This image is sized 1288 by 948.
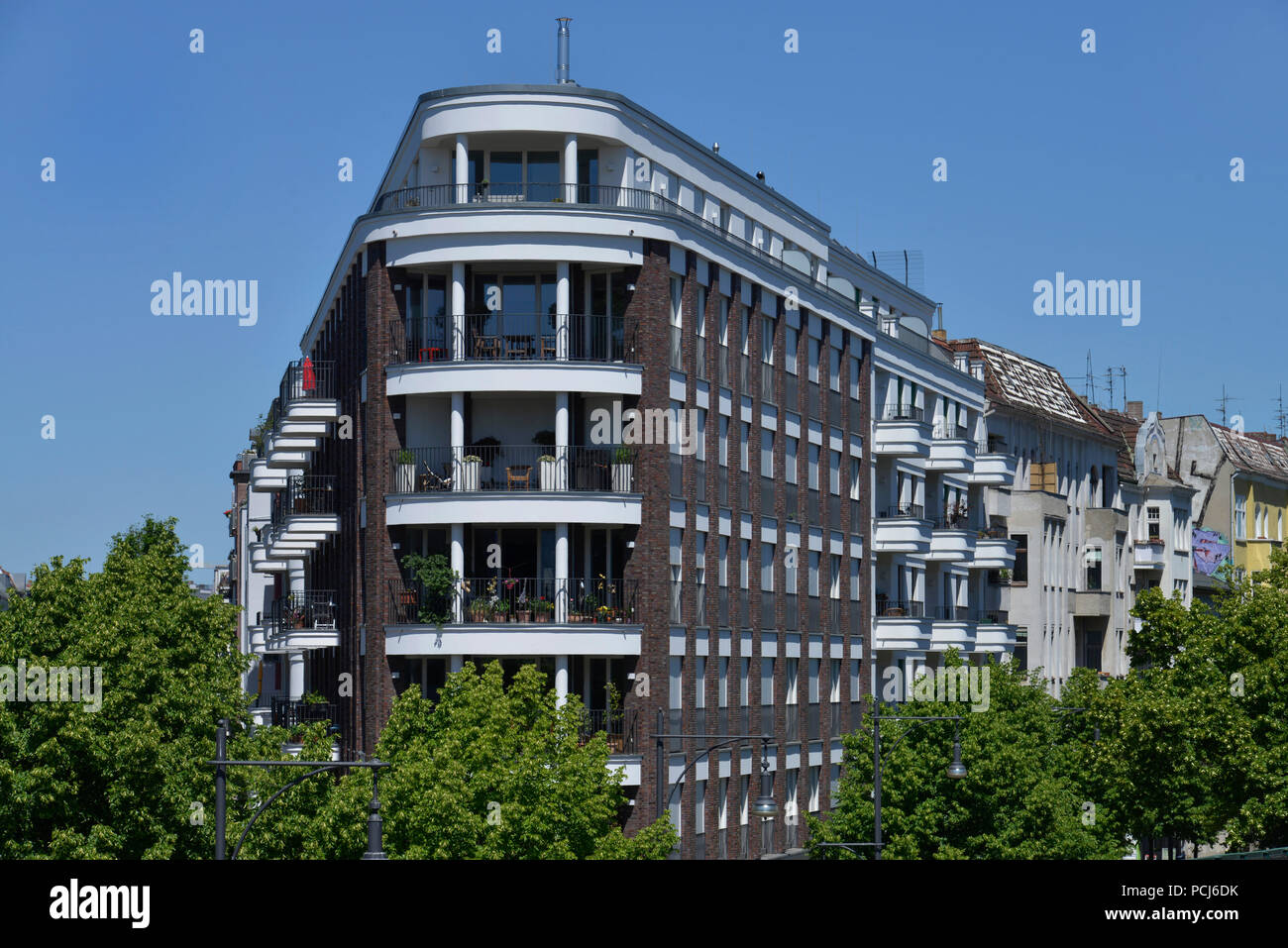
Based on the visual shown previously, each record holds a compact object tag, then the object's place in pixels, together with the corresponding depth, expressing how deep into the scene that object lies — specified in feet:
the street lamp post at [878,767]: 142.82
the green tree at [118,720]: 137.59
